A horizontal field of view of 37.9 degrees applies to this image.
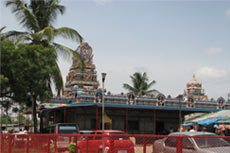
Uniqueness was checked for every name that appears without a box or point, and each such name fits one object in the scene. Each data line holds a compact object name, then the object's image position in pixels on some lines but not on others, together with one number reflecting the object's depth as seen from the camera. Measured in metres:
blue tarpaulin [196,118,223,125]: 23.88
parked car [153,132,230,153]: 8.45
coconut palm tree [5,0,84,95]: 25.53
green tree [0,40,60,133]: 20.61
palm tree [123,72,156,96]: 53.28
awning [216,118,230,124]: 22.51
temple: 30.70
